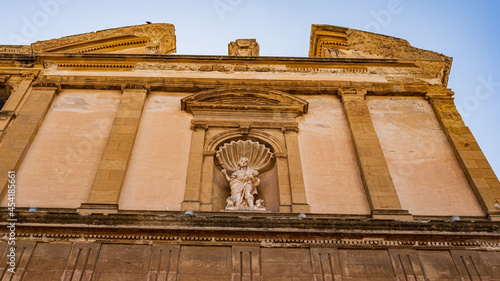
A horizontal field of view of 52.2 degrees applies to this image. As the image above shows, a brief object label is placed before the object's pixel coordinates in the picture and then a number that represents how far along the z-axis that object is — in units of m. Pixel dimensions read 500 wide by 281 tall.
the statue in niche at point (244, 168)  9.77
